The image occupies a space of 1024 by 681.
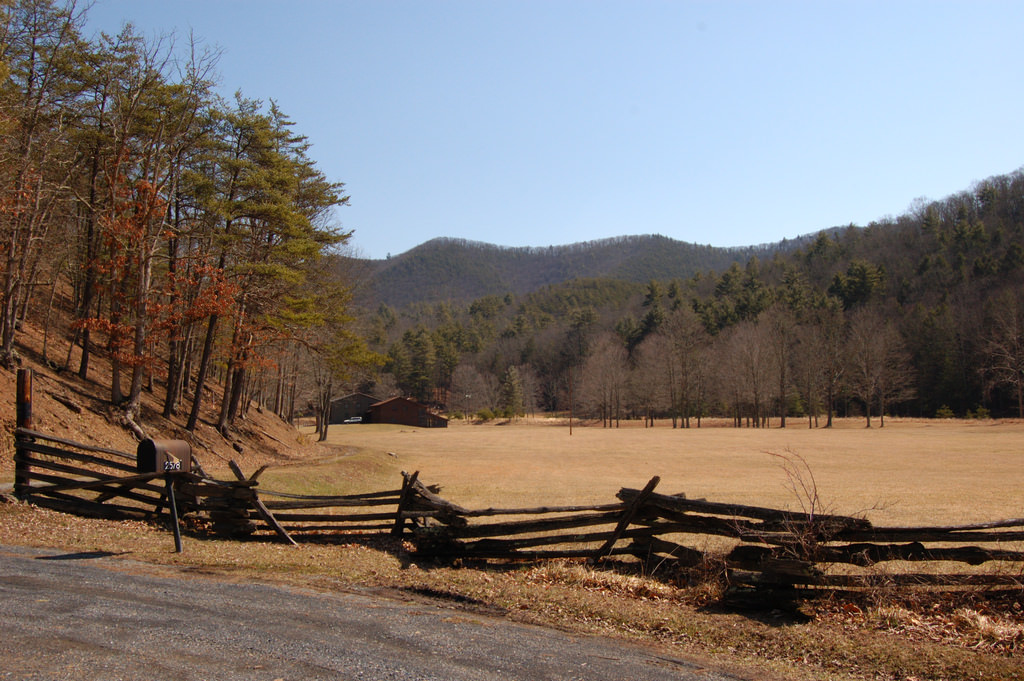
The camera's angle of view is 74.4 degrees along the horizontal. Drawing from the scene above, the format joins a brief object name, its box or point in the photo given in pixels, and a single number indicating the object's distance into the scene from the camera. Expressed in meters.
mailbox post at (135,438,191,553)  10.20
